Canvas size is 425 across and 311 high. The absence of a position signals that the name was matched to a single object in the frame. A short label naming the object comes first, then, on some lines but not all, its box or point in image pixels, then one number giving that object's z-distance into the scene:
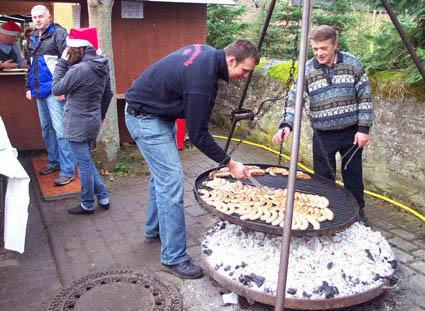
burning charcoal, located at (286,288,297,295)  2.84
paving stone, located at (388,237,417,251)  4.01
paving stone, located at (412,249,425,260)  3.84
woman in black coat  4.16
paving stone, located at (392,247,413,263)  3.77
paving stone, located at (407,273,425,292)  3.31
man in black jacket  2.85
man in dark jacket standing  5.29
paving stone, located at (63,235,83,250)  3.96
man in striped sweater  3.78
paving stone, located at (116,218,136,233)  4.33
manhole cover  3.05
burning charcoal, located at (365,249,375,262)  3.21
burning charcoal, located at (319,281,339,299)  2.79
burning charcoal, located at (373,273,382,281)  2.98
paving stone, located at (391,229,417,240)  4.25
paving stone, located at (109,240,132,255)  3.88
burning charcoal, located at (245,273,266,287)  2.91
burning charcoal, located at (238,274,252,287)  2.93
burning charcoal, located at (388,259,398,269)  3.18
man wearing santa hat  7.07
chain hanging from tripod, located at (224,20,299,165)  3.87
